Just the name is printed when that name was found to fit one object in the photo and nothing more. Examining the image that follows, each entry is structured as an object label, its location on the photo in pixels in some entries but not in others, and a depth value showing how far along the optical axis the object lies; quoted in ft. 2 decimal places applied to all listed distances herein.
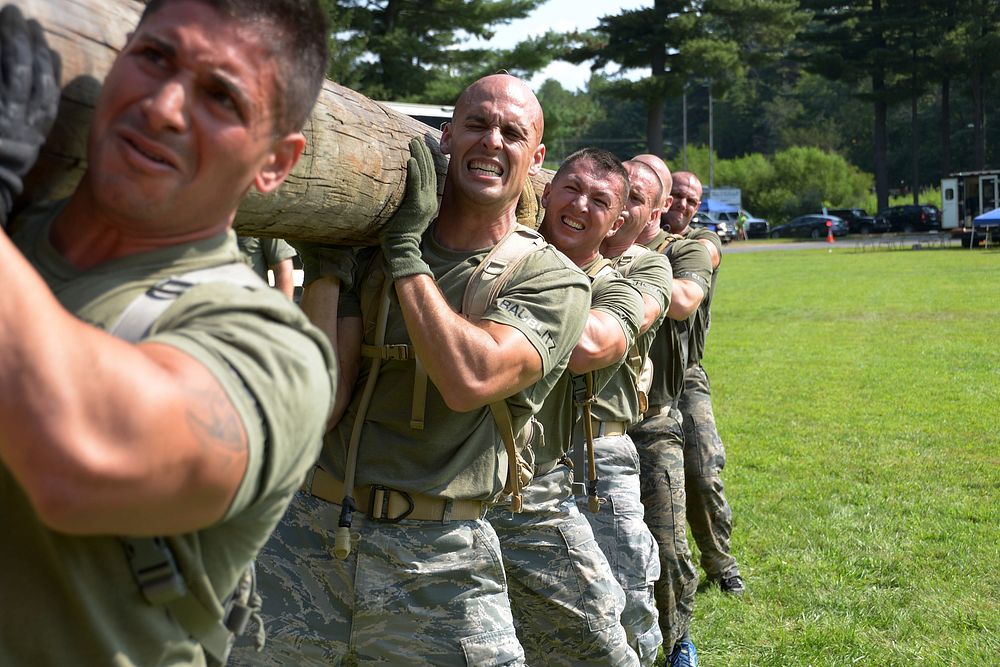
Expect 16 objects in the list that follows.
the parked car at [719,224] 155.84
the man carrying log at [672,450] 18.93
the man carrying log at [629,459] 15.87
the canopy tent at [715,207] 189.06
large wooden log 5.95
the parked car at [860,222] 174.81
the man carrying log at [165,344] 4.89
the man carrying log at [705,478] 21.94
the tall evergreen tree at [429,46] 101.81
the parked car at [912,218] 169.48
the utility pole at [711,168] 213.05
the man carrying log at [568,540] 13.53
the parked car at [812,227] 175.22
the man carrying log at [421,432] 10.65
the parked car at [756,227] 188.96
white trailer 148.25
